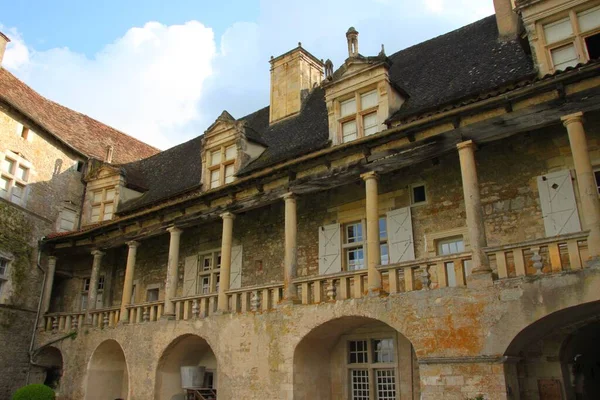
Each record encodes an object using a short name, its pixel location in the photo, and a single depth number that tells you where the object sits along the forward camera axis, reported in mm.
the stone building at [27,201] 16203
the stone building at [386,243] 8719
